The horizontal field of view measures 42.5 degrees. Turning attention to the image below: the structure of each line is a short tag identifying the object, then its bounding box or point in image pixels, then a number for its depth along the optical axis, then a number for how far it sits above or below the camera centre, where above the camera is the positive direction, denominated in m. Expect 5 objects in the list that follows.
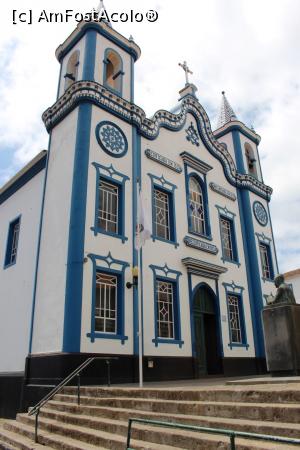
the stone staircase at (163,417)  4.49 -0.54
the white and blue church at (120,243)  10.17 +4.08
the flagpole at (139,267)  11.02 +3.00
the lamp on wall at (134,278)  10.81 +2.59
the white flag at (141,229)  9.78 +3.54
